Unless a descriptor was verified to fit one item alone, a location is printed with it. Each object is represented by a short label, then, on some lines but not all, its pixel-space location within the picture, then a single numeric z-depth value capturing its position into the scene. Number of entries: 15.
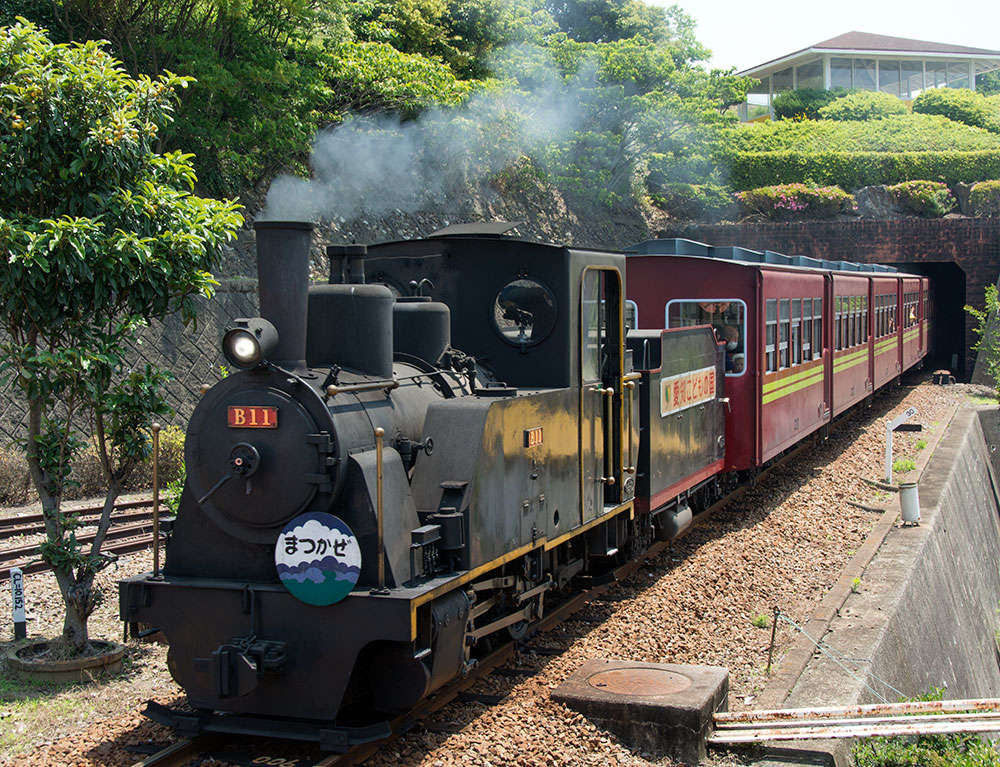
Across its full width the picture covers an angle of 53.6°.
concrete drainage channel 5.62
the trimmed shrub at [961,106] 52.22
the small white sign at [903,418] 14.10
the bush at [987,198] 36.22
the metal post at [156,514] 5.73
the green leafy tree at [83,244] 6.60
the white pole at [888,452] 14.06
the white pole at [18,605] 7.45
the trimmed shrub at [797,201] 36.38
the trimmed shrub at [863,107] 50.91
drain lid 5.90
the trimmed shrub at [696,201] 34.50
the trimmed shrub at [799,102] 56.41
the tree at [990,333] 25.83
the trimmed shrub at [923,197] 36.03
